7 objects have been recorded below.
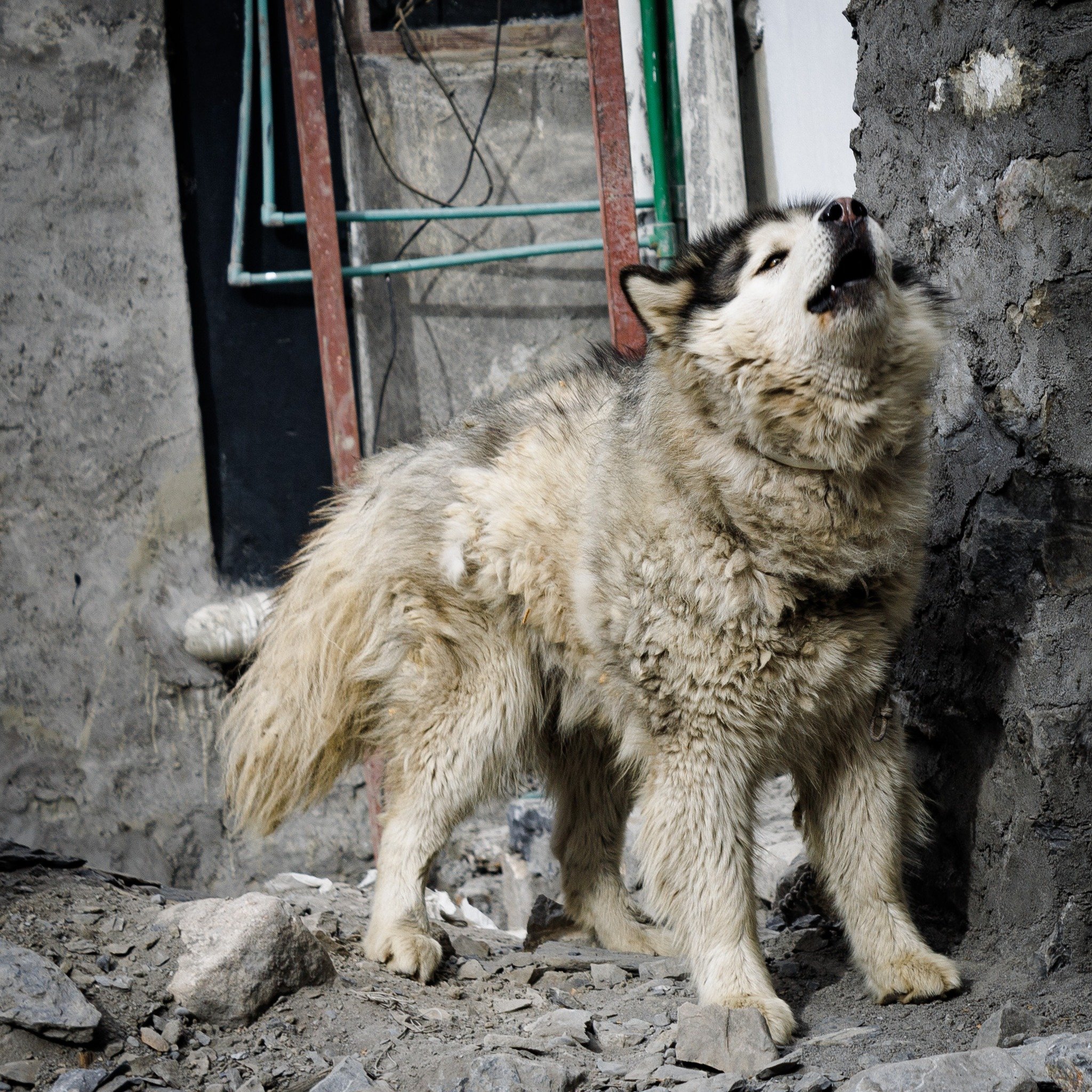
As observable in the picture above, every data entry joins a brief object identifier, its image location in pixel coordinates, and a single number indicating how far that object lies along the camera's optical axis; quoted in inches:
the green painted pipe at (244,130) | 205.3
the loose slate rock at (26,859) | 133.6
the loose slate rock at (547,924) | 154.8
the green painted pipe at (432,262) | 207.3
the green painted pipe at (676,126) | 199.3
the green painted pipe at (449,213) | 205.3
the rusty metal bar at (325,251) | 196.7
